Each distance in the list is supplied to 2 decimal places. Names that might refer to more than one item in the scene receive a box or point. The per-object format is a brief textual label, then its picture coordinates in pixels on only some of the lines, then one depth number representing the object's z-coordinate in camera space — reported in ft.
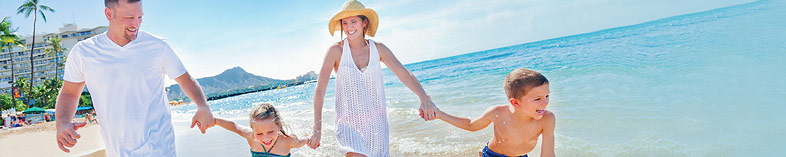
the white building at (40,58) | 295.07
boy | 10.06
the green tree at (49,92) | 185.10
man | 7.92
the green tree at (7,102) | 173.37
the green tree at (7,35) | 128.77
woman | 10.84
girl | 11.39
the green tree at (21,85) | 191.93
